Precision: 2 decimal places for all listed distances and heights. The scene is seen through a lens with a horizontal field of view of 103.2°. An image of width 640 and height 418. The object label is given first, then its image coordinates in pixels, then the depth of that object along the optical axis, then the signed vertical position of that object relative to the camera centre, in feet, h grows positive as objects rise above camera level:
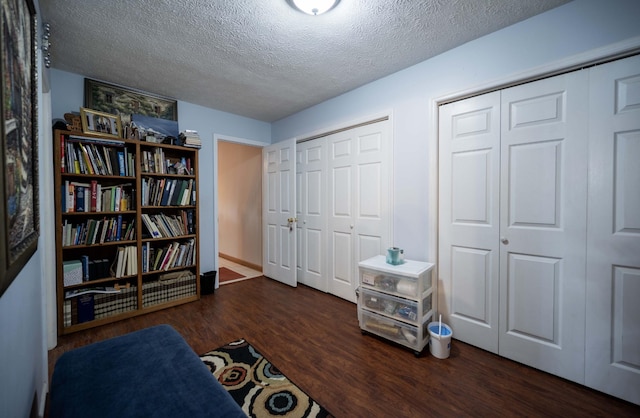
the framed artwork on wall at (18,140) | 2.21 +0.71
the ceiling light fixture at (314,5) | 5.20 +4.16
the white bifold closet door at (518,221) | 5.49 -0.41
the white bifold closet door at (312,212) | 10.99 -0.33
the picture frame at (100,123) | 7.76 +2.64
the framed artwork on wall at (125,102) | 8.52 +3.78
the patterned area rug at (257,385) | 4.77 -3.83
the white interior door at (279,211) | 11.65 -0.31
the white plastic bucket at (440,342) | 6.32 -3.47
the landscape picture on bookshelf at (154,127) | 9.12 +2.97
